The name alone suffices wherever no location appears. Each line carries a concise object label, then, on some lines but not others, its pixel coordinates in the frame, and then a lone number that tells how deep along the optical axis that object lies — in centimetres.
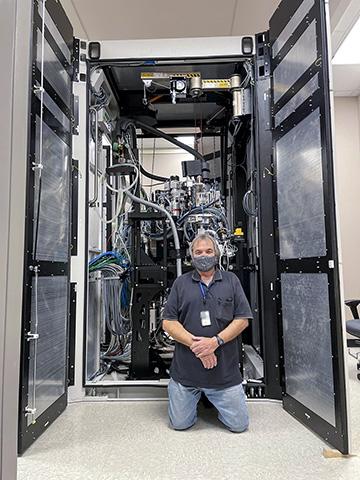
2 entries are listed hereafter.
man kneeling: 224
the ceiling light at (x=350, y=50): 374
